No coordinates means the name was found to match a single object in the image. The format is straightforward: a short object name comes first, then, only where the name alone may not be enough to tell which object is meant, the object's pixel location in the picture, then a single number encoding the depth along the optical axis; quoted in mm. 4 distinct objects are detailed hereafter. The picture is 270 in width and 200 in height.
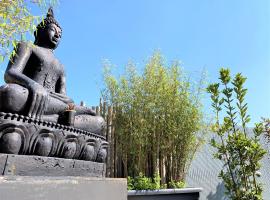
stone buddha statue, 1473
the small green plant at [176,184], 3941
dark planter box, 3289
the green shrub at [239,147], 2505
